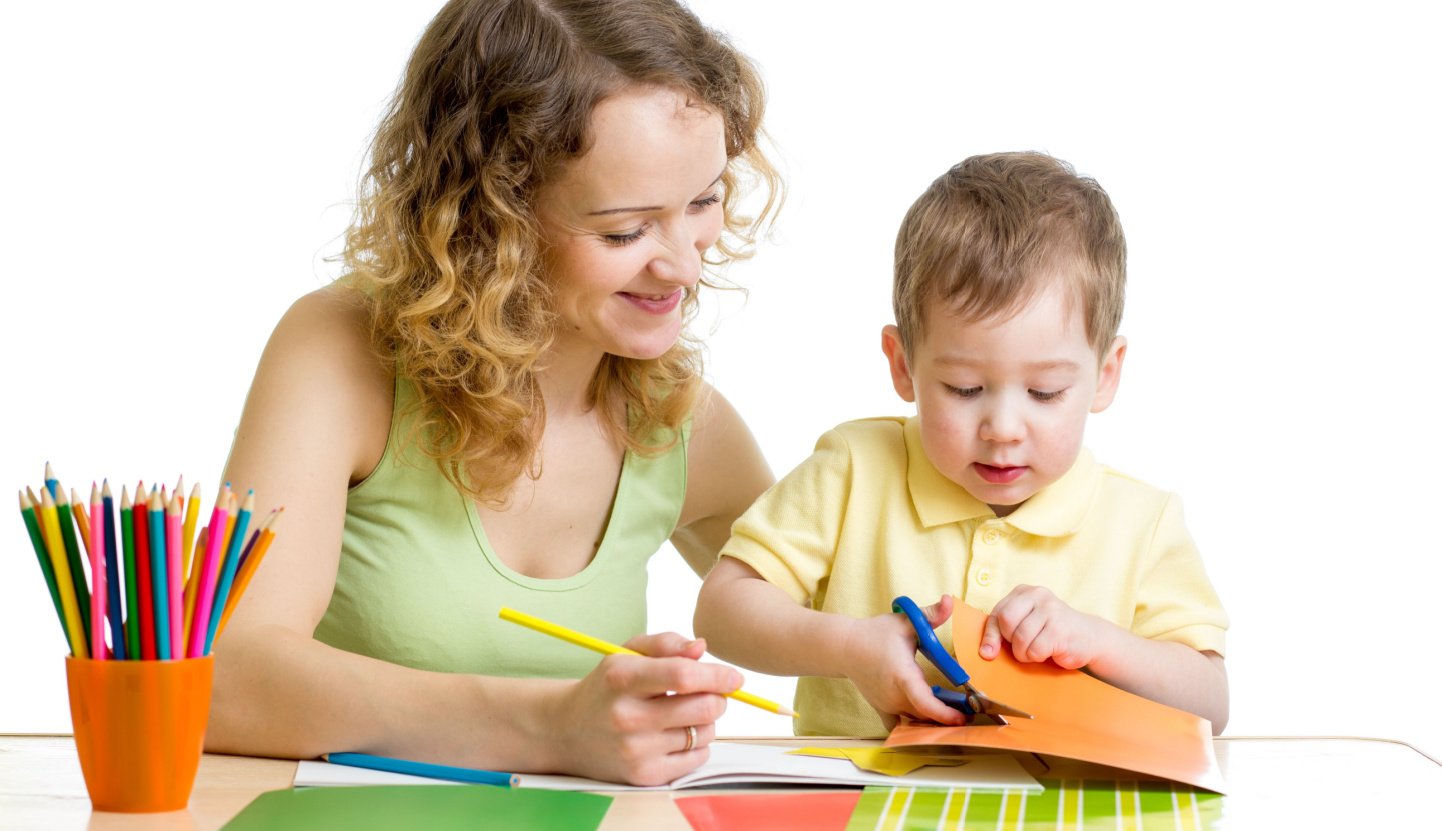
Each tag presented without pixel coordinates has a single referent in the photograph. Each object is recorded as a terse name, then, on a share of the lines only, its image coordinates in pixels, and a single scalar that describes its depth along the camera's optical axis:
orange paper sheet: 1.78
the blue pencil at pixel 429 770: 1.79
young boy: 1.93
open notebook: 1.78
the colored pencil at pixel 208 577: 1.71
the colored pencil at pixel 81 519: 1.70
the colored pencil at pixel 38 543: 1.69
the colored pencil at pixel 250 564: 1.73
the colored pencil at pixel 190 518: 1.71
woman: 1.99
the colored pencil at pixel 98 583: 1.69
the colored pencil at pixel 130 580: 1.69
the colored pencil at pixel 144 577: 1.69
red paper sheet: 1.71
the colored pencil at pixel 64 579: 1.69
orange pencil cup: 1.70
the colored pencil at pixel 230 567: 1.71
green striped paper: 1.71
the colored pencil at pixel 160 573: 1.69
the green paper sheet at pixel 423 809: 1.70
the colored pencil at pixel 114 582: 1.69
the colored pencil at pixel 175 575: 1.69
